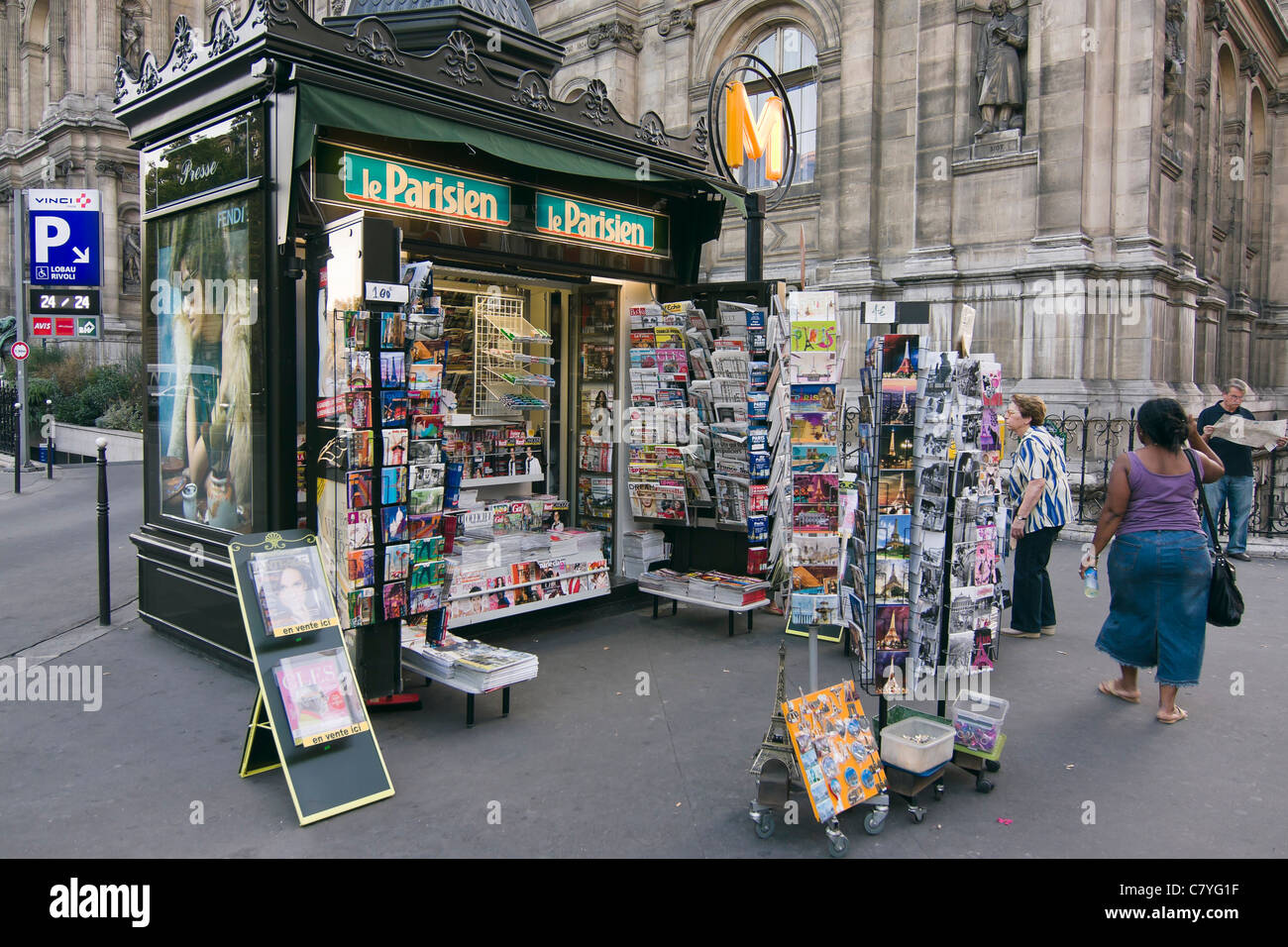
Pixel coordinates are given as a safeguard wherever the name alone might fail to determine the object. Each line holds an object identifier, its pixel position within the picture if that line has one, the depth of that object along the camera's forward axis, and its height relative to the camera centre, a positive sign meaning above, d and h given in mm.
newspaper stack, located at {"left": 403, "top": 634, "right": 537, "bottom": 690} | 5461 -1450
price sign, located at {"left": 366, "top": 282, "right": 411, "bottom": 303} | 5312 +822
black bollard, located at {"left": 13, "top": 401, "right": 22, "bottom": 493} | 15940 -569
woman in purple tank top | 5582 -762
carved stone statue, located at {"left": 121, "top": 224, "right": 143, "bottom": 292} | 34406 +6622
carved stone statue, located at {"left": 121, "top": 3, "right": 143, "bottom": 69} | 35375 +15912
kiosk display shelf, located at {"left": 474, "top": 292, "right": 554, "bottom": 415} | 8070 +683
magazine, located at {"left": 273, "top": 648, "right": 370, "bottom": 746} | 4605 -1406
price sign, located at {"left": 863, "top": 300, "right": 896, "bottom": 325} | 4660 +635
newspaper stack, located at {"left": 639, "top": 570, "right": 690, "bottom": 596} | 8141 -1376
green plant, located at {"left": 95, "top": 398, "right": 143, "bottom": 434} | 24312 +257
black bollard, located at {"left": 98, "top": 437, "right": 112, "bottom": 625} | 7559 -1179
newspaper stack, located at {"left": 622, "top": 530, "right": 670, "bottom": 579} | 8688 -1152
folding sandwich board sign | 4516 -1359
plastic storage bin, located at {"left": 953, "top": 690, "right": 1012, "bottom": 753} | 4754 -1532
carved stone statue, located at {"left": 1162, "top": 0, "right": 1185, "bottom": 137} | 15758 +6734
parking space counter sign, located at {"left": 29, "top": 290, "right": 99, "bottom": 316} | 13492 +1901
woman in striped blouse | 7297 -594
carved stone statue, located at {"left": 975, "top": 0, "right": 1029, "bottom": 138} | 15055 +6083
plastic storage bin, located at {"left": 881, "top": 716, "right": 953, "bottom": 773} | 4434 -1582
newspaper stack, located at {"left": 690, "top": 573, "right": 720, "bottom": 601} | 7901 -1368
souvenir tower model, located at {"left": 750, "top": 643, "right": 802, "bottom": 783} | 4297 -1510
